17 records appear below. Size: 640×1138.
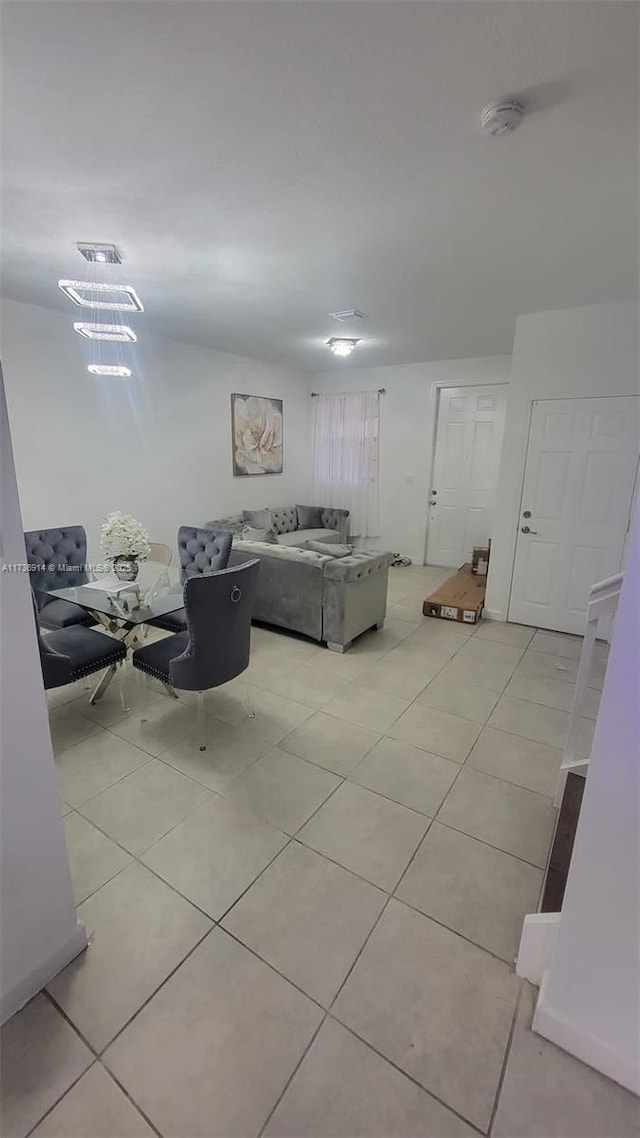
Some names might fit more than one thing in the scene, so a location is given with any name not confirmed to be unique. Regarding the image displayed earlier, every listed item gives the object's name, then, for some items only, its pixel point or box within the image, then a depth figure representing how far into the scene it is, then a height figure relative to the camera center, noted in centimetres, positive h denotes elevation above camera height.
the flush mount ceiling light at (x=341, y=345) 416 +113
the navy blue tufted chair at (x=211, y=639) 203 -84
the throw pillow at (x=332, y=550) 408 -78
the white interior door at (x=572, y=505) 341 -27
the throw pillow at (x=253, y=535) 445 -71
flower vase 276 -65
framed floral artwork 542 +38
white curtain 610 +16
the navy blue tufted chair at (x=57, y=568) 296 -75
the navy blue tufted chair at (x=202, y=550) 324 -64
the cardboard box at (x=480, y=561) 505 -104
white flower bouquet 267 -45
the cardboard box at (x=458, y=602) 403 -122
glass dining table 251 -81
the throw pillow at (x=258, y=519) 545 -66
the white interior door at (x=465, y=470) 529 -2
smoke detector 139 +110
